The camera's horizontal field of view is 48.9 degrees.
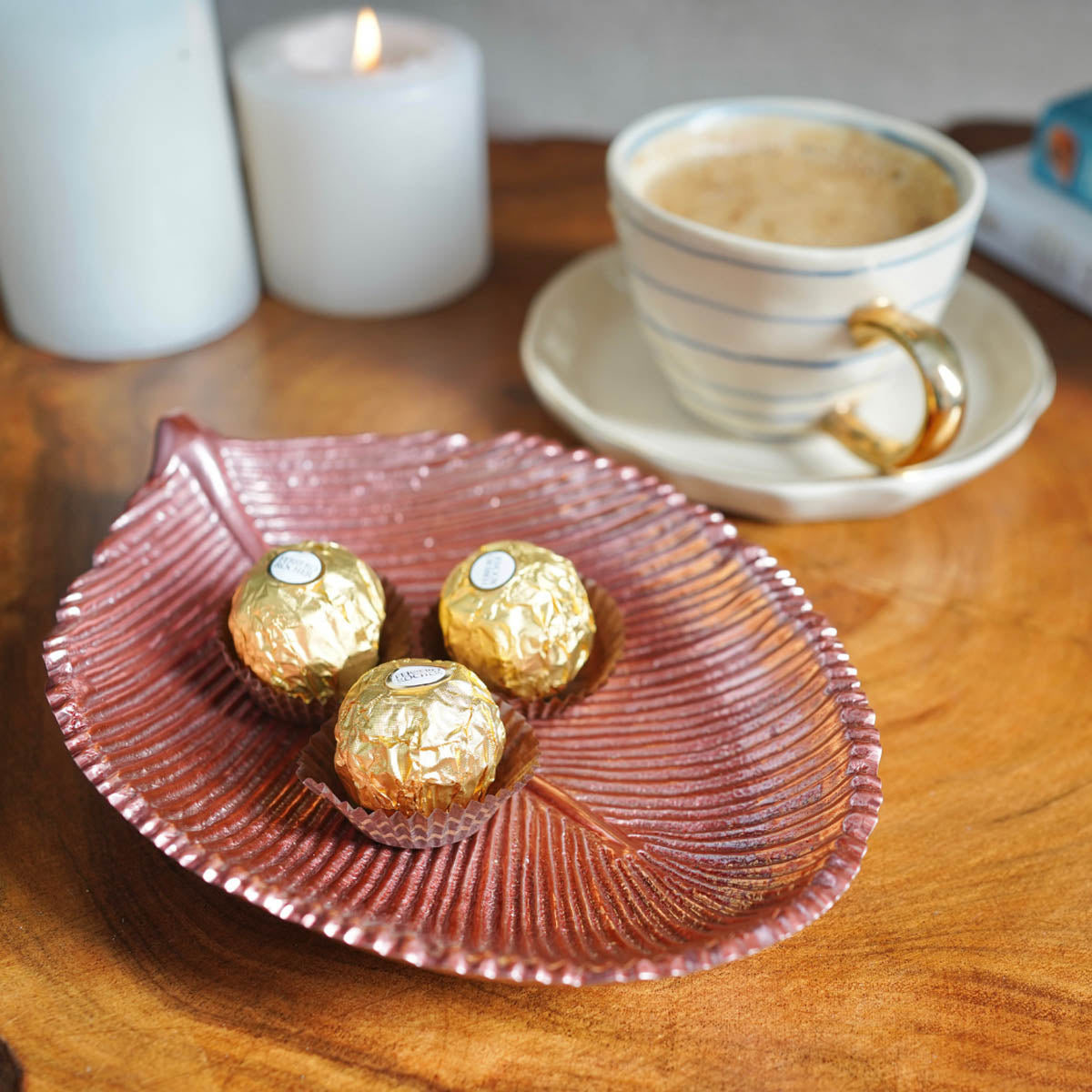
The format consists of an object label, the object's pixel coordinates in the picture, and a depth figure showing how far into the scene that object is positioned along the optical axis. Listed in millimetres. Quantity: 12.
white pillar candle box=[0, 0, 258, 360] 669
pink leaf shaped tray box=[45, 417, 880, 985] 401
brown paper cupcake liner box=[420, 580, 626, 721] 501
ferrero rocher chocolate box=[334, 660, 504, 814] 425
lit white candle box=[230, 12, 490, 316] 748
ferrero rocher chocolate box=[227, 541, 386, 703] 475
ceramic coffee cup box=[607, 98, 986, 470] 600
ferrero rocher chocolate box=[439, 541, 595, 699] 482
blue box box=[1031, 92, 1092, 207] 846
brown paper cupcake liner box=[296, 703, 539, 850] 427
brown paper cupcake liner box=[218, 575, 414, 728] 487
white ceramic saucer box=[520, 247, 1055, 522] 635
